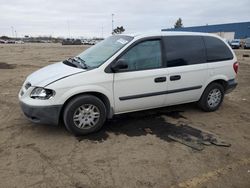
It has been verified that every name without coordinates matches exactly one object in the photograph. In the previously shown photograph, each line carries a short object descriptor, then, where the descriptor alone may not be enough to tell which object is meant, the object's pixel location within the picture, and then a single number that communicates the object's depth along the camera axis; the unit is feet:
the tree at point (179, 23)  225.91
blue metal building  131.45
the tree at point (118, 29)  213.47
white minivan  10.68
